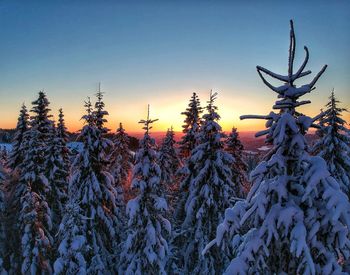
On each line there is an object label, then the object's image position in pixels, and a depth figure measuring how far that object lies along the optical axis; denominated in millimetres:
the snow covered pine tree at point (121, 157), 33375
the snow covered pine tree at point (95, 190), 20406
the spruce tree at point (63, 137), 30828
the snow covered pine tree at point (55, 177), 27500
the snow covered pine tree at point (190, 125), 27250
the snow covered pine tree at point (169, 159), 33034
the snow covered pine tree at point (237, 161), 29750
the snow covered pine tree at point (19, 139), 28750
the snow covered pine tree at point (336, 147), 18531
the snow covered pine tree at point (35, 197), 23219
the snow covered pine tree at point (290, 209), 5094
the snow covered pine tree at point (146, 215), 17422
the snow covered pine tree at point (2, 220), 25580
